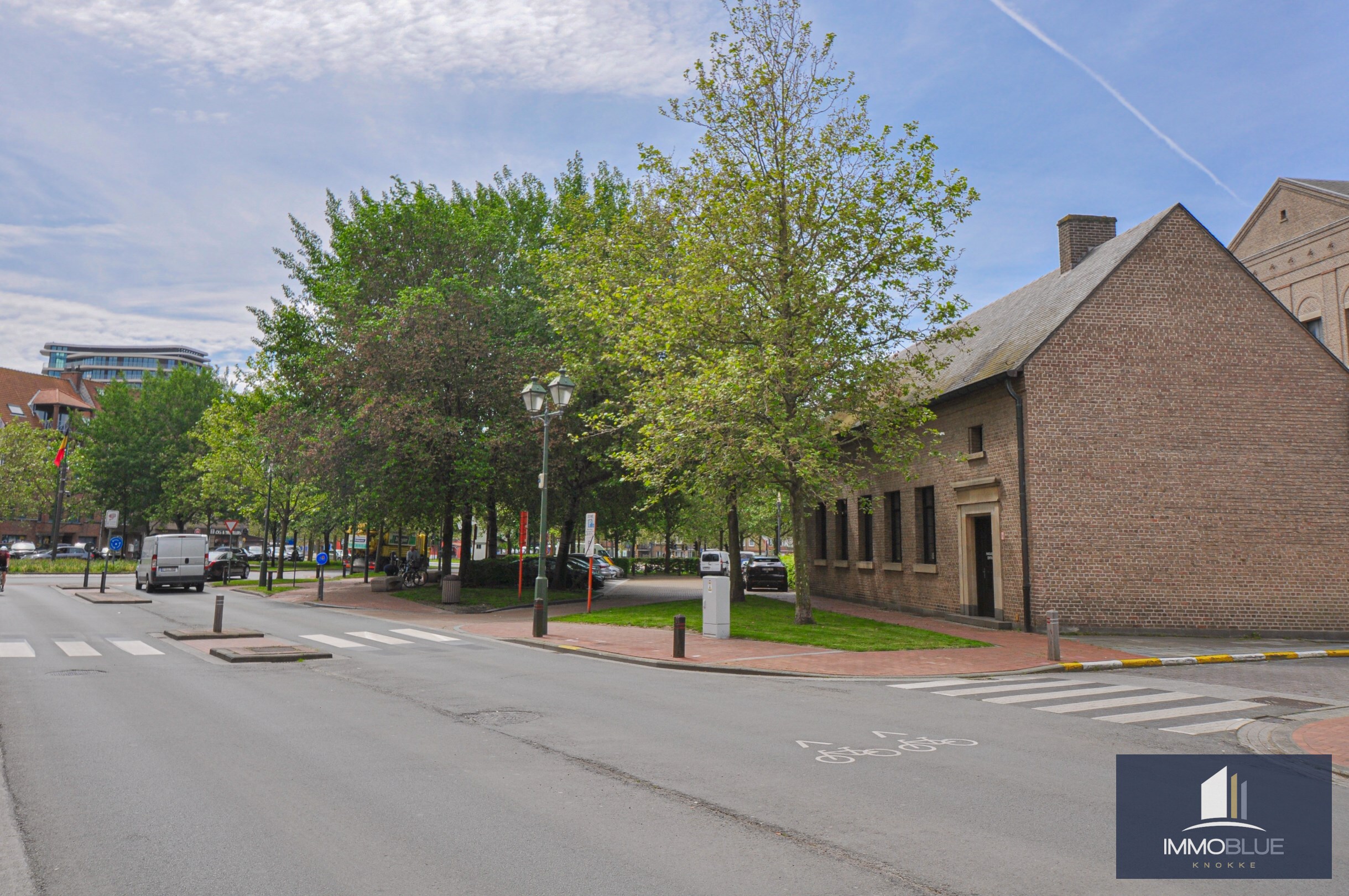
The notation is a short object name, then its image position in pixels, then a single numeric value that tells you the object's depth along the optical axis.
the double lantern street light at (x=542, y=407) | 18.02
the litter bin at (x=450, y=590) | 27.58
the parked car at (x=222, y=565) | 40.06
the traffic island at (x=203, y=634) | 16.50
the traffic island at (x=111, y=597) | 26.16
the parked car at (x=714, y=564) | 49.56
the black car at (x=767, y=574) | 38.34
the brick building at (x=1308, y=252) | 35.50
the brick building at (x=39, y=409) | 79.62
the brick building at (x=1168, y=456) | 20.20
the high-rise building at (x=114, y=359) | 136.75
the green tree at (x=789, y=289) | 19.06
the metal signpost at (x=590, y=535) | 19.98
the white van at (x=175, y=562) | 31.19
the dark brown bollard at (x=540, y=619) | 17.81
